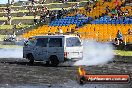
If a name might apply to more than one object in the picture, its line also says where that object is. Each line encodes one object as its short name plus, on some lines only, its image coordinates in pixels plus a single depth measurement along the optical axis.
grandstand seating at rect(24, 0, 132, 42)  42.89
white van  26.66
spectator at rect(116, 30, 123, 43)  38.07
